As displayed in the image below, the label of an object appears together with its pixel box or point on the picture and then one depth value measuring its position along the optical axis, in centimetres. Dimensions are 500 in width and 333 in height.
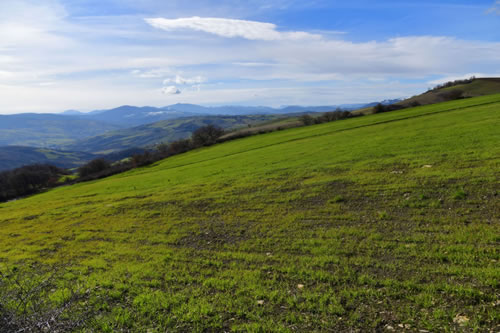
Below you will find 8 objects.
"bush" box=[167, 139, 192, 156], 8314
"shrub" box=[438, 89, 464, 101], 6962
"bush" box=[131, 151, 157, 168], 7400
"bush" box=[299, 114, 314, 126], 7688
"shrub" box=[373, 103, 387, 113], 6828
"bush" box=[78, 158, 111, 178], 9056
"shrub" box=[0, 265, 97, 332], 595
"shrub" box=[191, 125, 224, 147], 8927
